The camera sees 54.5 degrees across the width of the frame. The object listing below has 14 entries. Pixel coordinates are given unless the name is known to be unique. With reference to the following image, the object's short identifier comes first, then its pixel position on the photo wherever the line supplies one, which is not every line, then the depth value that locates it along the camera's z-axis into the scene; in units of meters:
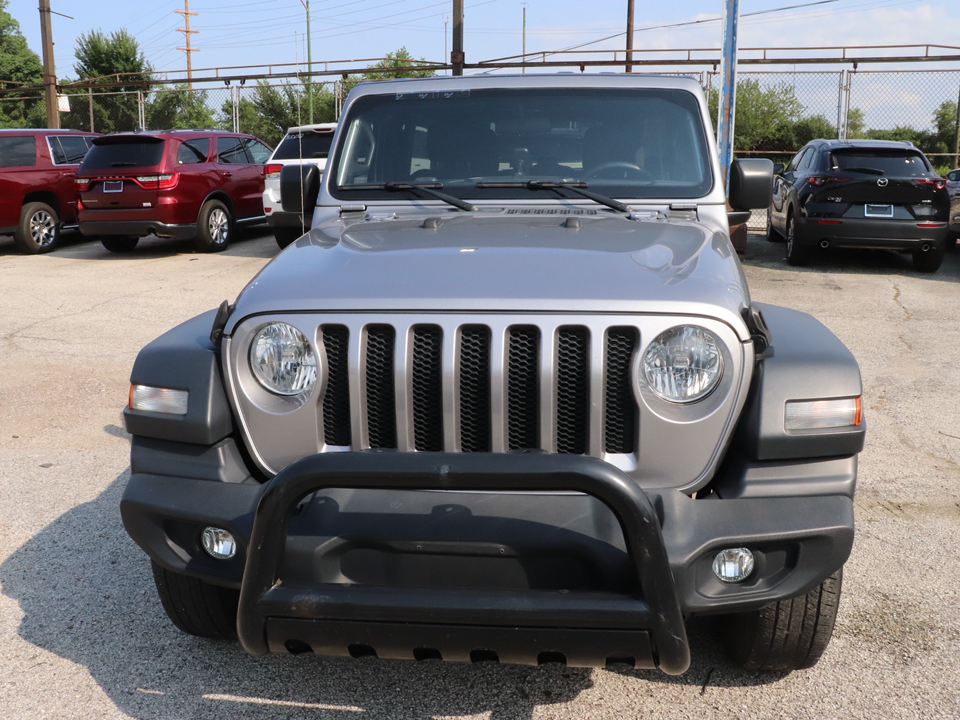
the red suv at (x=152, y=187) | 12.51
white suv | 12.35
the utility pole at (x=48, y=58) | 21.42
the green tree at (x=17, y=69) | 45.28
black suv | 10.88
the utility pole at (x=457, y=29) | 18.02
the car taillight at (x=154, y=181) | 12.45
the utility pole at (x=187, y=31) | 59.97
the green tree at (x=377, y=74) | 15.86
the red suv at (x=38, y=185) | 13.15
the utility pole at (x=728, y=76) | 11.85
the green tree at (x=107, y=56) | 53.59
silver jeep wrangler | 2.09
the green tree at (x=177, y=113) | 25.98
